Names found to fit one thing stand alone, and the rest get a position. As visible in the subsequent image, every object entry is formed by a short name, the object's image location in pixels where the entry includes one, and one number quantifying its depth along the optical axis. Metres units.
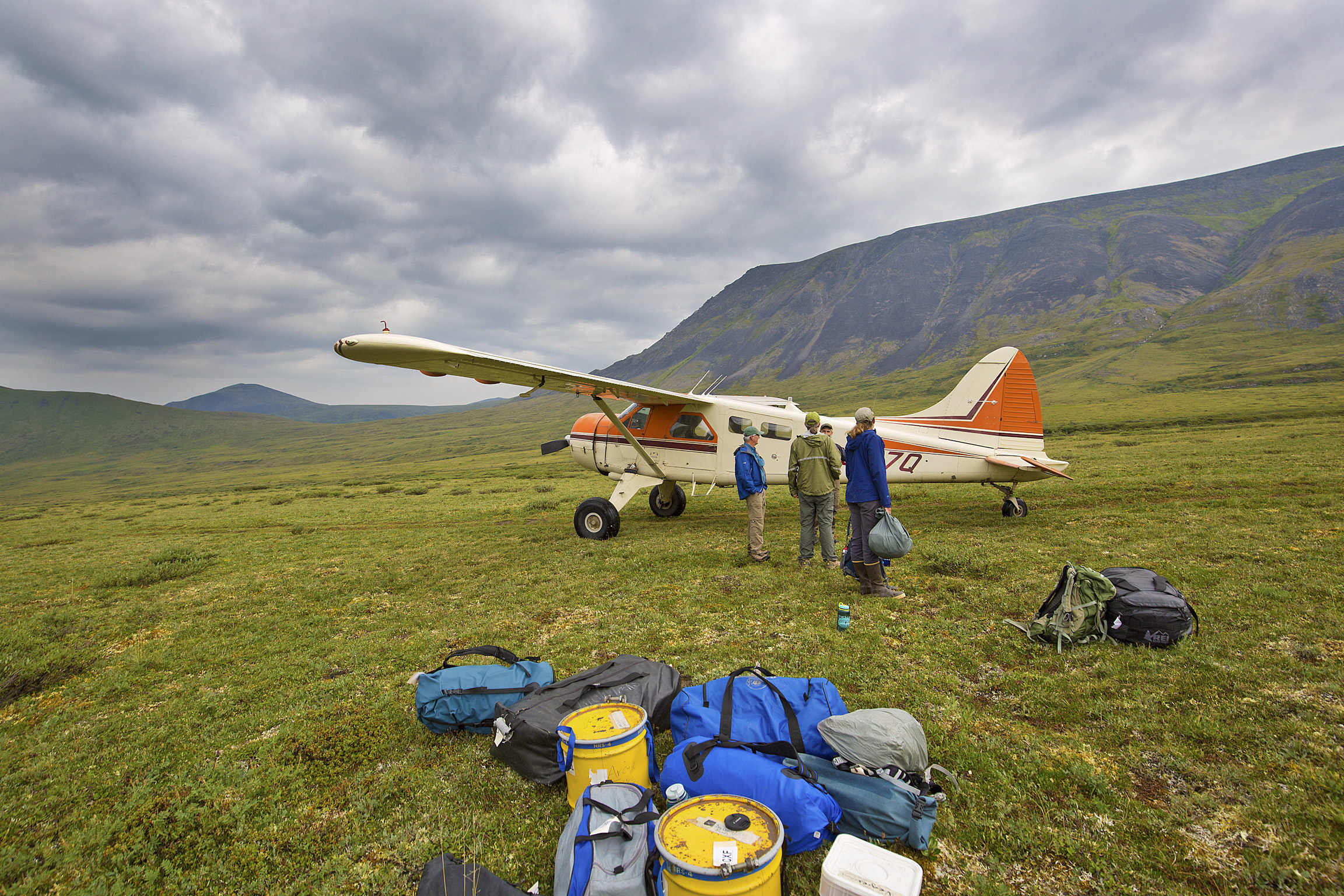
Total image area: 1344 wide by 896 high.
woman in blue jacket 7.50
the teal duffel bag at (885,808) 3.19
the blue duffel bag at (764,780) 3.11
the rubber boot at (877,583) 7.60
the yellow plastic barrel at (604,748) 3.53
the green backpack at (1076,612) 5.64
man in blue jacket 9.57
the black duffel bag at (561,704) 4.02
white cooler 2.58
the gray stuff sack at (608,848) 2.73
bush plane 11.48
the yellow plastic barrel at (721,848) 2.44
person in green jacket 9.05
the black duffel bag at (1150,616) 5.40
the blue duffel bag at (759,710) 3.86
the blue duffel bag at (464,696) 4.73
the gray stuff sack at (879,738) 3.46
